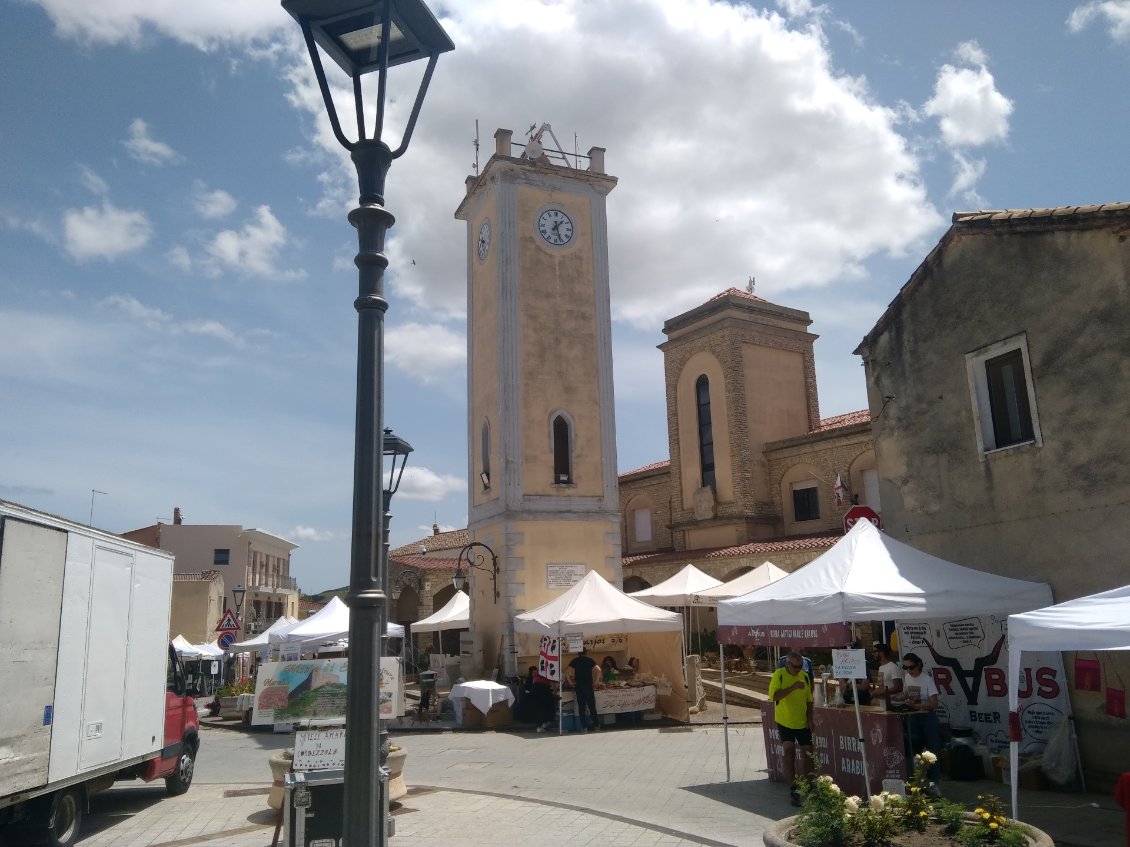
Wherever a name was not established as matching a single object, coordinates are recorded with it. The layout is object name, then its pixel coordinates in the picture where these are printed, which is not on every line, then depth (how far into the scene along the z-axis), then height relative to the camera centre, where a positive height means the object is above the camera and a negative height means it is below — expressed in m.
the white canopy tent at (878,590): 9.80 +0.18
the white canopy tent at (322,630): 19.70 -0.11
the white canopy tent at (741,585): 21.53 +0.63
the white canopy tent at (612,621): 17.41 -0.09
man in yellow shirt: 10.25 -1.09
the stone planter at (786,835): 5.64 -1.53
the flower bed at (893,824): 5.77 -1.44
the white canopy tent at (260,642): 24.91 -0.40
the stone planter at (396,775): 10.30 -1.76
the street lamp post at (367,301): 3.80 +1.56
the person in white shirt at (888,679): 10.98 -0.89
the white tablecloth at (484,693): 18.47 -1.49
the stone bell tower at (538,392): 23.06 +6.04
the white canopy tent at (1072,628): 6.75 -0.21
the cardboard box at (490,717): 18.98 -2.05
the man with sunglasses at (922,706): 10.16 -1.13
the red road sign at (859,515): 14.09 +1.45
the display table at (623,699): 17.98 -1.66
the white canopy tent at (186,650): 34.38 -0.77
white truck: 7.55 -0.32
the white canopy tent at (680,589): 22.20 +0.62
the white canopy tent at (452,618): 25.52 +0.11
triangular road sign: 23.64 +0.10
